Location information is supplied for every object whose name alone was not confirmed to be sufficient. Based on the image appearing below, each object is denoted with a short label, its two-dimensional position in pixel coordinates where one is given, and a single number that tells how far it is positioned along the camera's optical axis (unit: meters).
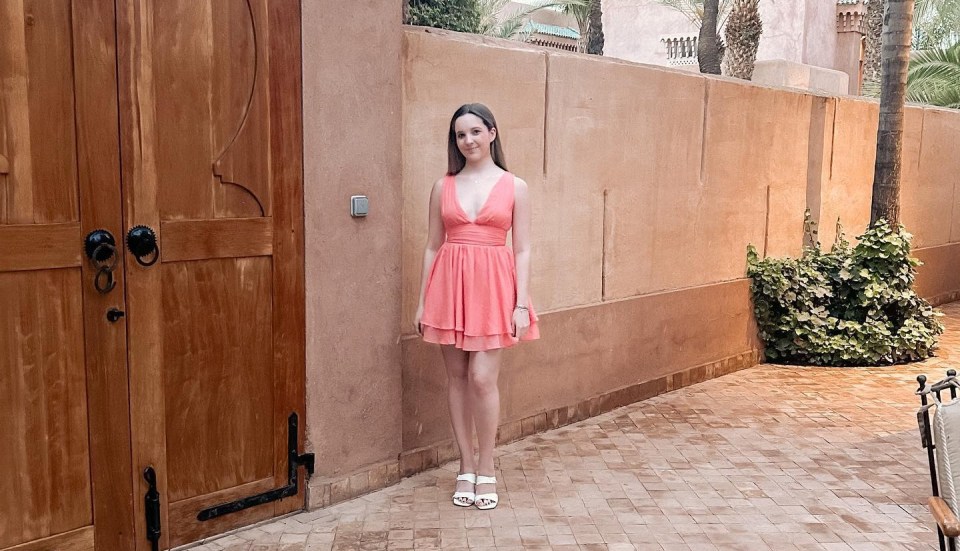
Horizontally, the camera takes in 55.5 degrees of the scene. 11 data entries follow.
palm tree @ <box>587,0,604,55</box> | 21.41
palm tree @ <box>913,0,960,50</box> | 24.04
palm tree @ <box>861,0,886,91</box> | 20.83
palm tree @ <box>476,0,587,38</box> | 27.52
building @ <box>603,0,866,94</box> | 26.59
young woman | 4.22
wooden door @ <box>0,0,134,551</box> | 3.20
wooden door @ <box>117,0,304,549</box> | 3.55
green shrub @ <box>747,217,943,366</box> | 7.62
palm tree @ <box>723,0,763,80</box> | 17.95
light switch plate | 4.24
